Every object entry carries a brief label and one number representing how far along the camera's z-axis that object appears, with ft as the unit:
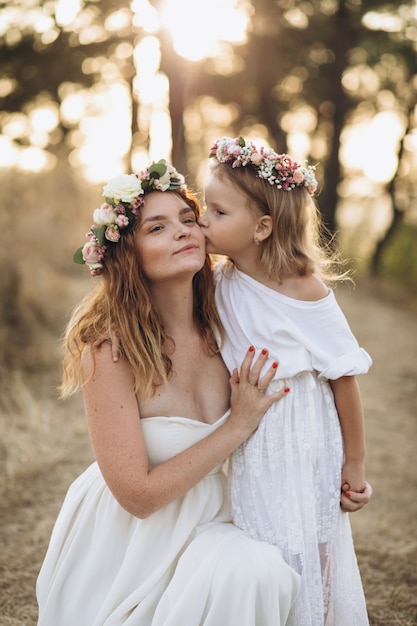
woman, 7.15
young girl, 7.71
